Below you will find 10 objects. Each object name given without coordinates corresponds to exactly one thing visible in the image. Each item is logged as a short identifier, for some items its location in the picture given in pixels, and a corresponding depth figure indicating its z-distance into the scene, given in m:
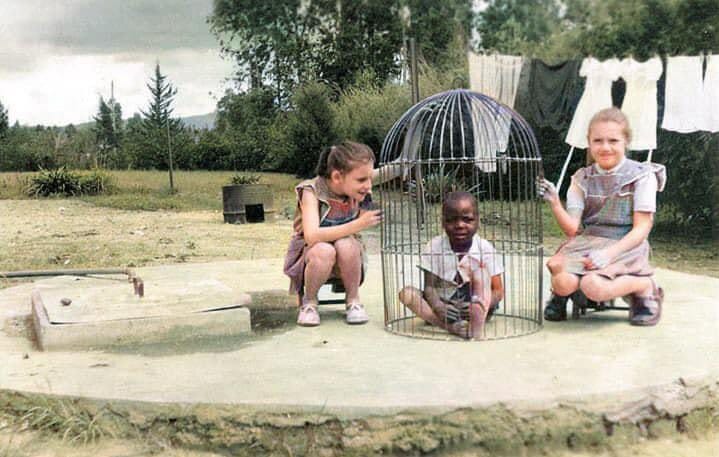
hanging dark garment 10.56
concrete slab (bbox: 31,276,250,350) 3.85
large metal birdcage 3.98
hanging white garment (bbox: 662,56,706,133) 9.22
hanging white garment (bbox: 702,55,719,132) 9.05
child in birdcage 3.81
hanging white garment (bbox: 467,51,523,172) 10.72
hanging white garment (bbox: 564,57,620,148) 9.80
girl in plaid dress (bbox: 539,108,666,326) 3.96
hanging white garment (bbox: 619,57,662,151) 9.52
